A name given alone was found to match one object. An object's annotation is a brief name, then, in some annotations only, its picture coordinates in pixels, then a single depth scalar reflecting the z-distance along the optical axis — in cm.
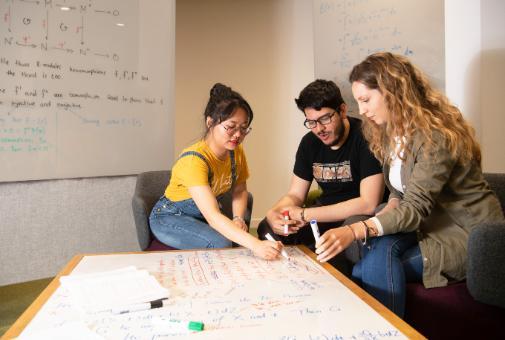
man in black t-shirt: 181
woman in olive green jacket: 131
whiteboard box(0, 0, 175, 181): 227
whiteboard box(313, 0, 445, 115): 220
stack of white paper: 98
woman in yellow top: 165
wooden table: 89
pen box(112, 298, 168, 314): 94
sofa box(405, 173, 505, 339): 116
